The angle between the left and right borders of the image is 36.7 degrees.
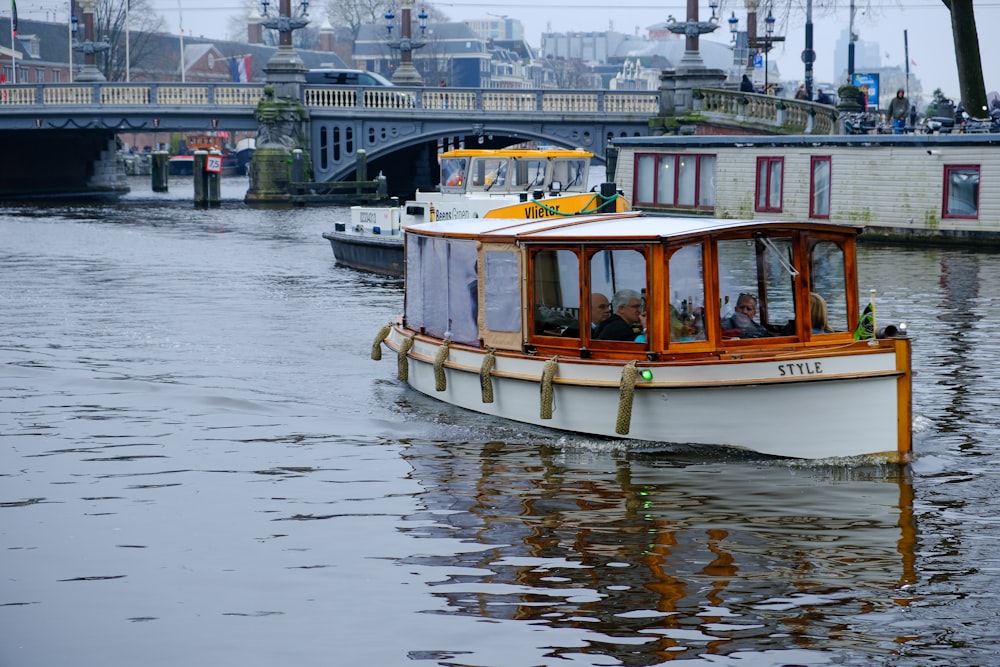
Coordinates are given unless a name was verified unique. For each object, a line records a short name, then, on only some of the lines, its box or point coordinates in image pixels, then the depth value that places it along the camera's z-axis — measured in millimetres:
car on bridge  65562
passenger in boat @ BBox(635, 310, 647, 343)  14654
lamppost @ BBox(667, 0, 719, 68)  50188
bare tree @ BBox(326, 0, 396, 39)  137625
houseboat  36500
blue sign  62181
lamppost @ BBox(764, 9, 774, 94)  60997
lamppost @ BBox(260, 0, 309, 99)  60281
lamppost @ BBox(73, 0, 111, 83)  63250
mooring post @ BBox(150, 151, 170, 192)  75250
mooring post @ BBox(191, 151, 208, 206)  60875
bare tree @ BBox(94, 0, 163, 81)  94438
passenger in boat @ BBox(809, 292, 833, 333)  14399
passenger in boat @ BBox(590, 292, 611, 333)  15062
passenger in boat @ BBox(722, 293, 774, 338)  14422
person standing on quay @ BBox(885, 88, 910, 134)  42188
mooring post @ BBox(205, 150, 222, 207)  61156
